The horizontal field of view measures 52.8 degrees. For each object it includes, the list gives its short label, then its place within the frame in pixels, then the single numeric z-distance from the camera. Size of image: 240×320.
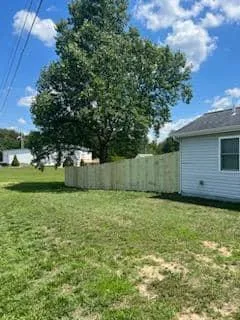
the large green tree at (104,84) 11.31
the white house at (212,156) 7.55
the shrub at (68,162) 13.61
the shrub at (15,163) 43.20
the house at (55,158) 13.52
